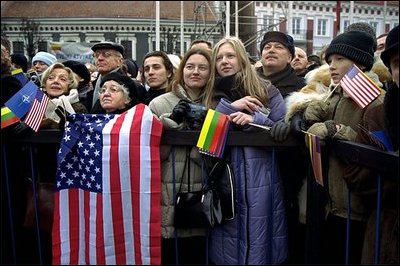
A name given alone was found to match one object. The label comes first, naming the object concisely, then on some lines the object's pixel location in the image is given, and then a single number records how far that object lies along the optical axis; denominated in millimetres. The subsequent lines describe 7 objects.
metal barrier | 2289
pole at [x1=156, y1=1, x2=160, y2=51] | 16022
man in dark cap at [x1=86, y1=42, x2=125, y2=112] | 4535
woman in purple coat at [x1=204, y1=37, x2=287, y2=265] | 2869
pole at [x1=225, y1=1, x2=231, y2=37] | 13703
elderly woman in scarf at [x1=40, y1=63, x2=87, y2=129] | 3652
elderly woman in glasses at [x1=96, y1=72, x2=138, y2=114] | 3361
